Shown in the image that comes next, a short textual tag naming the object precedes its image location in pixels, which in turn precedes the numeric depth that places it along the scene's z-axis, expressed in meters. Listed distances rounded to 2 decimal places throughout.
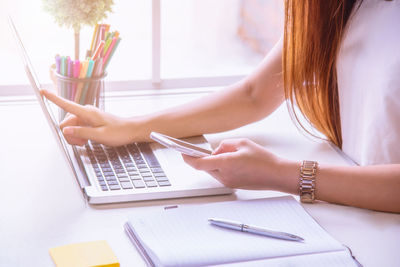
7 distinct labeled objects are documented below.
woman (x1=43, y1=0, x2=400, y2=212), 1.67
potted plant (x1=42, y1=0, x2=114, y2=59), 1.95
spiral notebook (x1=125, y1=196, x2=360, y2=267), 1.49
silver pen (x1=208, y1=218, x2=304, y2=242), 1.54
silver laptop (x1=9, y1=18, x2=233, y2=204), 1.68
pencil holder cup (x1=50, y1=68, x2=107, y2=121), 1.94
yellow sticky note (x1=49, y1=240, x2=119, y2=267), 1.48
